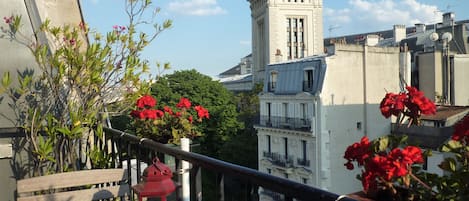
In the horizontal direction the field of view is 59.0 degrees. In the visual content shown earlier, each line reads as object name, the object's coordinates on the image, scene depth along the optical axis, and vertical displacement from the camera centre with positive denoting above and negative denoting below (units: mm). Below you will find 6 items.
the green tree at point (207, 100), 29391 -85
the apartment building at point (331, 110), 19859 -714
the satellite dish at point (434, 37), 24234 +3360
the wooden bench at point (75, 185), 2637 -554
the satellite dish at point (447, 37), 23562 +3272
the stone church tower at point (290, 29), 50375 +8459
